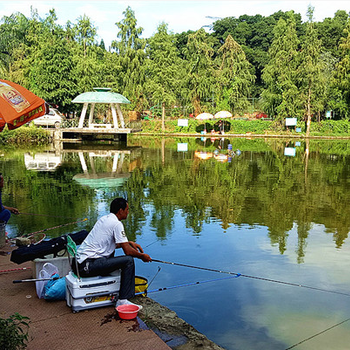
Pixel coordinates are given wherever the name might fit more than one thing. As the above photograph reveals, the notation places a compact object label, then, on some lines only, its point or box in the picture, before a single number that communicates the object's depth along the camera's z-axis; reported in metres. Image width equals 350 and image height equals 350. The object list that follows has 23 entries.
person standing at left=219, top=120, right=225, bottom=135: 42.42
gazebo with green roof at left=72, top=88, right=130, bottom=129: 31.81
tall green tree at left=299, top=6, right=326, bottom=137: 39.81
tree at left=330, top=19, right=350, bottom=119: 41.38
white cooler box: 4.63
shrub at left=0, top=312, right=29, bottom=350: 3.19
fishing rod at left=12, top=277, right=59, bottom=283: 4.92
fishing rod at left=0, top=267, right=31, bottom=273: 5.72
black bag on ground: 5.25
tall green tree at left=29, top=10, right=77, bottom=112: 37.00
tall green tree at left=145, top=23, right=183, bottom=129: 42.91
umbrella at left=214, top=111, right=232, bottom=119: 41.22
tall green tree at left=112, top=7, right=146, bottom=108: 45.50
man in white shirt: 4.74
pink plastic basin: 4.56
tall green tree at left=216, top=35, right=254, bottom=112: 45.16
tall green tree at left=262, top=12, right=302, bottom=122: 41.41
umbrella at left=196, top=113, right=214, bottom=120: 41.88
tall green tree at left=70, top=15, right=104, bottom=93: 41.38
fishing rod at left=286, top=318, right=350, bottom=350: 4.91
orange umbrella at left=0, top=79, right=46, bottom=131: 5.97
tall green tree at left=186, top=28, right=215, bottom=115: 44.38
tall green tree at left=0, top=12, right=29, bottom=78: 49.94
